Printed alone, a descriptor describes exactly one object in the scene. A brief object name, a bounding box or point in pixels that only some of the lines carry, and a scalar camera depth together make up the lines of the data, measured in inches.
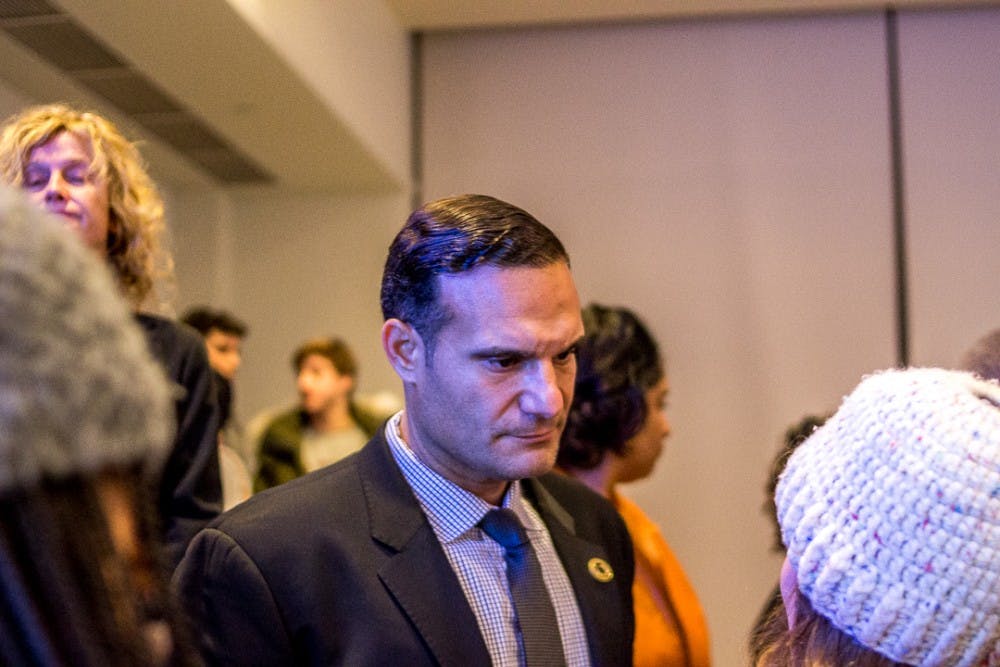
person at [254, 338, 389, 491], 178.1
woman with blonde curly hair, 80.0
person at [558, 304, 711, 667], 89.1
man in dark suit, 56.8
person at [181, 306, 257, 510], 166.6
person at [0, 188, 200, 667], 22.0
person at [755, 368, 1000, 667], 42.3
